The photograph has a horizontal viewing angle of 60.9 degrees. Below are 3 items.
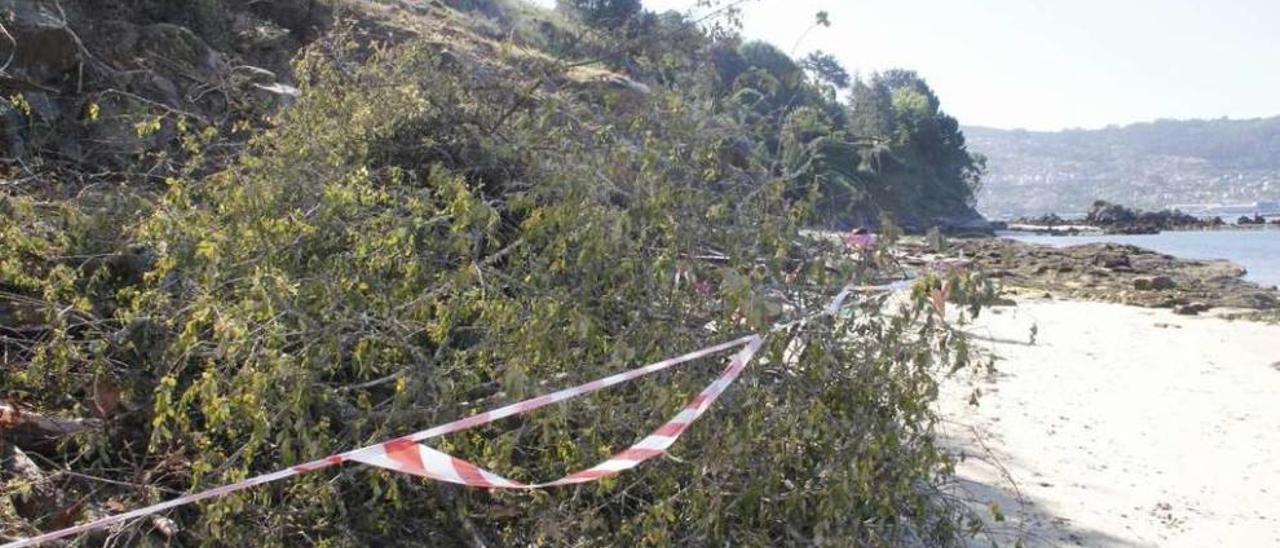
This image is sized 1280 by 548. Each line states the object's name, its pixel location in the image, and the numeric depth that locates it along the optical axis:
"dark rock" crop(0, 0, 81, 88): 6.40
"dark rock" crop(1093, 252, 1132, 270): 24.70
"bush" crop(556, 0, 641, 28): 17.89
